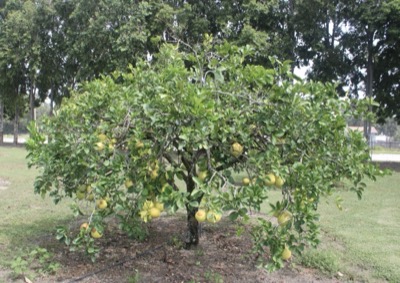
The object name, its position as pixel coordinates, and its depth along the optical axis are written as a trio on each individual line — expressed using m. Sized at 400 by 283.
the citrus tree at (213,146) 2.86
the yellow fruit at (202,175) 3.04
